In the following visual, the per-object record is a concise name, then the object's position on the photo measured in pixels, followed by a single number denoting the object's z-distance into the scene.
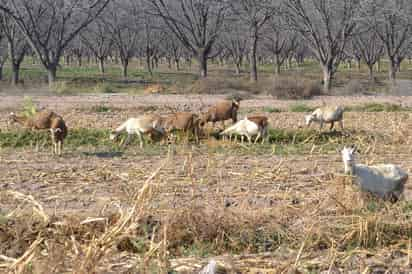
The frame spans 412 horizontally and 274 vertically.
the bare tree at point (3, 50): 55.30
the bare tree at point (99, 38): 61.16
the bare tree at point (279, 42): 60.05
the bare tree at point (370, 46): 55.41
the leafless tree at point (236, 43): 60.54
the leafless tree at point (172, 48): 70.18
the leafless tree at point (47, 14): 38.16
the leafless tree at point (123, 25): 54.66
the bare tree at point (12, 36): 42.25
